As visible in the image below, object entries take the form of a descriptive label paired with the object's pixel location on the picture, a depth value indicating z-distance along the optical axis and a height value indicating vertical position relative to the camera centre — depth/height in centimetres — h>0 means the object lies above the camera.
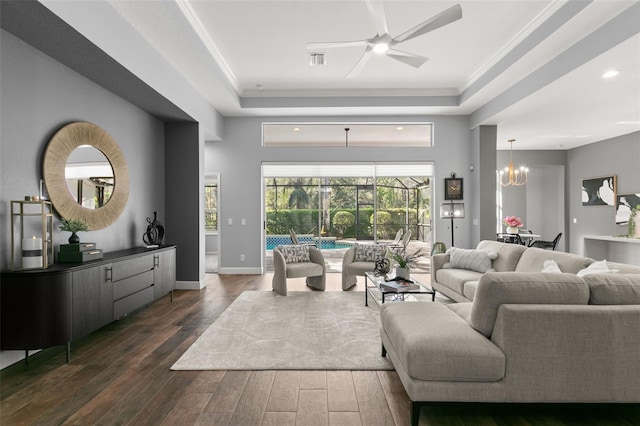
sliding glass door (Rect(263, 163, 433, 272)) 720 +21
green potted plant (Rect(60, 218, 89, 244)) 333 -13
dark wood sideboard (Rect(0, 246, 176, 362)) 274 -74
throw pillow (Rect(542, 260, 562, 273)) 318 -50
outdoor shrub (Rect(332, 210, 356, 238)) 732 -18
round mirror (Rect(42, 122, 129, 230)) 338 +42
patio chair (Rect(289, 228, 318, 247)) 618 -44
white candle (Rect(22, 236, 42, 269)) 285 -32
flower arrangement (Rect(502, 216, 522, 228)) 742 -21
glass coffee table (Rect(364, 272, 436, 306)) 362 -80
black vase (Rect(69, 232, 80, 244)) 336 -24
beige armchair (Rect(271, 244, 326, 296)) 522 -82
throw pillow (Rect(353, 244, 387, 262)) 553 -62
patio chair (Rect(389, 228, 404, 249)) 714 -55
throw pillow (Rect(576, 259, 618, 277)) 276 -45
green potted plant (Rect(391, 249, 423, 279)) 403 -64
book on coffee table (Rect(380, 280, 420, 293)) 366 -78
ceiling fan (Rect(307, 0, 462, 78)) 308 +174
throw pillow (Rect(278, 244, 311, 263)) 551 -63
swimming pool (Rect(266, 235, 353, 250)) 735 -59
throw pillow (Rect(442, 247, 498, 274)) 455 -63
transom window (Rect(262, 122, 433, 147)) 711 +156
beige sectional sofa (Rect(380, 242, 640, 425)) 198 -82
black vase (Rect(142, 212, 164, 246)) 480 -27
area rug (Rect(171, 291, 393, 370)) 290 -122
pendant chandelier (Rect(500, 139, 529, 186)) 802 +97
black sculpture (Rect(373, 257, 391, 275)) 455 -70
